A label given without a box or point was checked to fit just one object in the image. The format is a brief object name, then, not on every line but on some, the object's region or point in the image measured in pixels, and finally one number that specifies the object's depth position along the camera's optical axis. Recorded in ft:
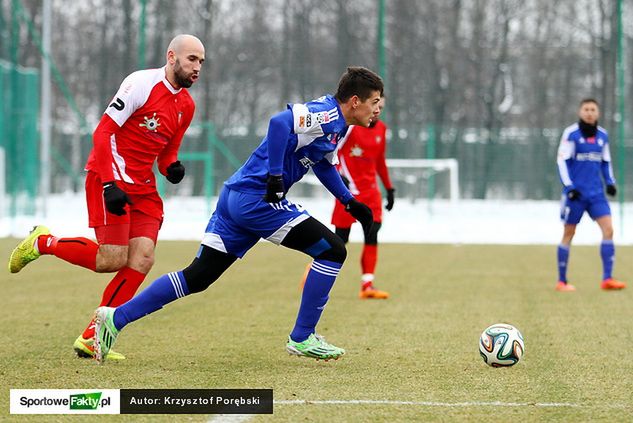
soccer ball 41.37
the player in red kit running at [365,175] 73.10
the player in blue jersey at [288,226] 41.65
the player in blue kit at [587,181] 77.97
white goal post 152.46
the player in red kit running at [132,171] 43.65
